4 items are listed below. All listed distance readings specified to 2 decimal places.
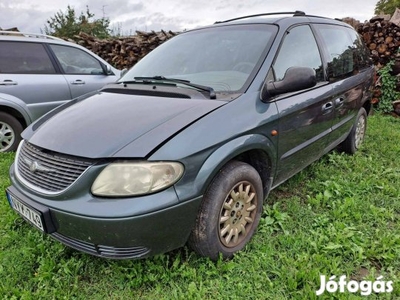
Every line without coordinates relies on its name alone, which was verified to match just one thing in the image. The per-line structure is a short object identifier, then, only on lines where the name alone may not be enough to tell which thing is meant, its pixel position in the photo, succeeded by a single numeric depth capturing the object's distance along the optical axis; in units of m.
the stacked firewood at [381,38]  6.31
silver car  4.19
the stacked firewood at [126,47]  8.47
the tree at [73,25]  19.38
